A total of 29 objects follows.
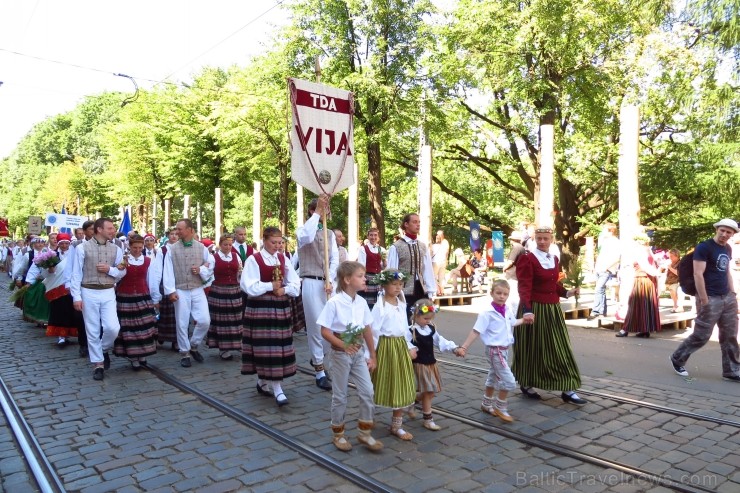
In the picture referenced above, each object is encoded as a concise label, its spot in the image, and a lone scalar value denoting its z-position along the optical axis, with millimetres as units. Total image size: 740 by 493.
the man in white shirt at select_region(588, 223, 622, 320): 12398
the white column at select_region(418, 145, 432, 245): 16625
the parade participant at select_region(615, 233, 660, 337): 10289
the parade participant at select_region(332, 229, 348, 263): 10283
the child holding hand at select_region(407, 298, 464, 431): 5305
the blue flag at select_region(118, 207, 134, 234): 19703
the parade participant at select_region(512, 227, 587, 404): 5918
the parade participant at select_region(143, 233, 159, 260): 11453
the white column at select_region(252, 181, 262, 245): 26172
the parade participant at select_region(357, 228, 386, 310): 9734
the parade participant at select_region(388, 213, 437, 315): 7160
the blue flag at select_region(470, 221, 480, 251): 22703
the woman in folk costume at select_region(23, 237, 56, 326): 11500
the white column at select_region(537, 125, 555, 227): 13289
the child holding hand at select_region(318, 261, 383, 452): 4762
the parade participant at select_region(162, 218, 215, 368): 8203
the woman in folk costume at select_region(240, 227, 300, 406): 6164
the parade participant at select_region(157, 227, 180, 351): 9344
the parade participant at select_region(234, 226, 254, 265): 10445
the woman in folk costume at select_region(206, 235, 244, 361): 8719
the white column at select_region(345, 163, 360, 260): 19953
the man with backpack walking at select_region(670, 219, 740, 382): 6938
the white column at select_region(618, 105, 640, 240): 12000
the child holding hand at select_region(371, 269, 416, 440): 4965
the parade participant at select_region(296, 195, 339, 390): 6879
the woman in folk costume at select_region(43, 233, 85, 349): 9914
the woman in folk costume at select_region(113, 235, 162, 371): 7945
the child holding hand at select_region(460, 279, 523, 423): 5492
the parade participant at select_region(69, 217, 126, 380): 7504
